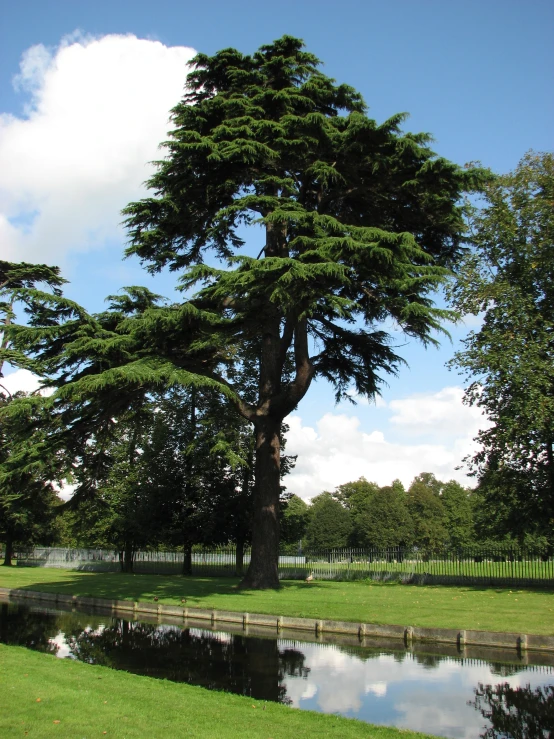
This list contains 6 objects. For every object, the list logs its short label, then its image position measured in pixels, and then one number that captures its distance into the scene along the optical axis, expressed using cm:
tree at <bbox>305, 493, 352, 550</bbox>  8762
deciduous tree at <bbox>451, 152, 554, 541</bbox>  2038
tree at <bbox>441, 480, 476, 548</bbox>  8544
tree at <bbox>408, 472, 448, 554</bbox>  9131
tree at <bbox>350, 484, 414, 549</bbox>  8056
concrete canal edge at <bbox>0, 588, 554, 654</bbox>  1245
